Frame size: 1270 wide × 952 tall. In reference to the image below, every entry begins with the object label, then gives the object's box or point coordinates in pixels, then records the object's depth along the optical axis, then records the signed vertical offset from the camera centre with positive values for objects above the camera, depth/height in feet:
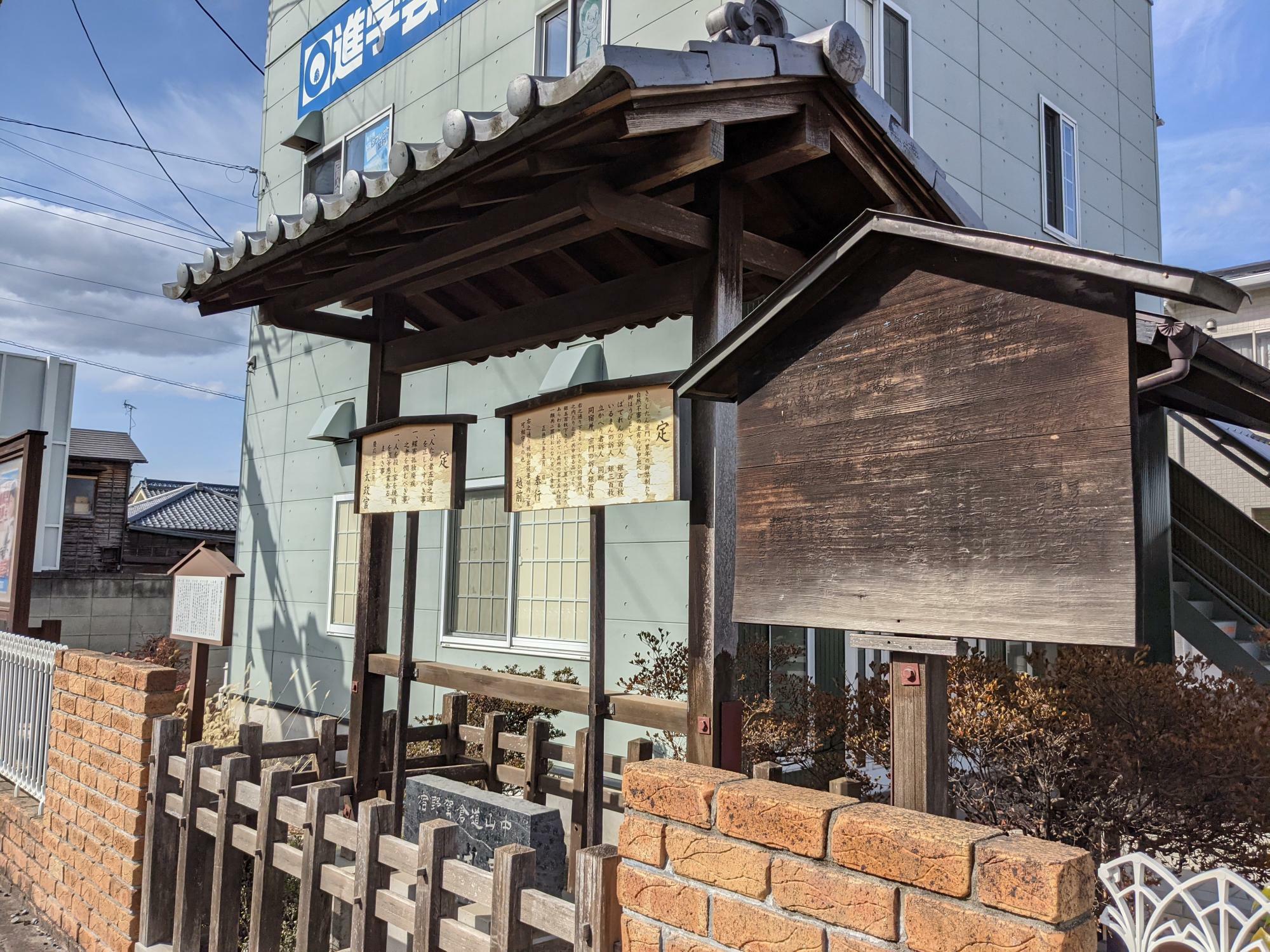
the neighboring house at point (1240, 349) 46.93 +12.61
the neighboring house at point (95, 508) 81.05 +3.49
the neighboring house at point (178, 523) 86.38 +2.68
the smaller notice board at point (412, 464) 14.99 +1.59
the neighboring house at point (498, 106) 23.90 +12.16
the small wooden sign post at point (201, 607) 16.05 -1.05
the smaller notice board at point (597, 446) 11.21 +1.54
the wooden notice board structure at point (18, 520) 21.75 +0.62
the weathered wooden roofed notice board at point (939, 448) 6.19 +0.95
